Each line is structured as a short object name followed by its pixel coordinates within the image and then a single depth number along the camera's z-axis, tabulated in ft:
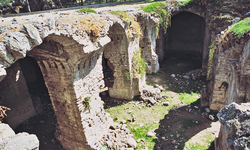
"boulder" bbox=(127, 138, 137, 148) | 19.72
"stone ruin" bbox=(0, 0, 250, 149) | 13.76
